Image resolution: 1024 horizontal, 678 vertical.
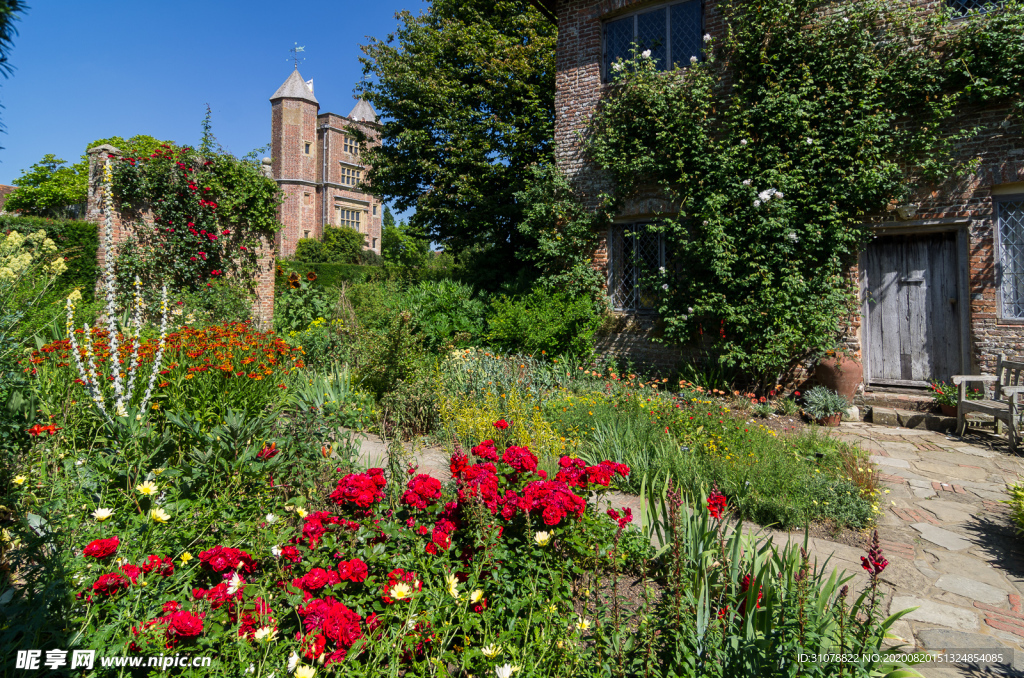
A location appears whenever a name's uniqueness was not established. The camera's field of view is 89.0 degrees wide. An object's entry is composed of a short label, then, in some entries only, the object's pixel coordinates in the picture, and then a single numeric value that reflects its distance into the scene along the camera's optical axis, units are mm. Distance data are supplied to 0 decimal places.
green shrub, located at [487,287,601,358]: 8039
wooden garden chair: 5168
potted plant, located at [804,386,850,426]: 6270
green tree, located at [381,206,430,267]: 16295
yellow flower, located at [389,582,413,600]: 1843
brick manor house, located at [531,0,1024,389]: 6070
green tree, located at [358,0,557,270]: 11398
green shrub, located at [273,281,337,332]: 8828
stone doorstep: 6008
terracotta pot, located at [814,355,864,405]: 6539
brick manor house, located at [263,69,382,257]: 36938
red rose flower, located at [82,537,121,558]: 1883
